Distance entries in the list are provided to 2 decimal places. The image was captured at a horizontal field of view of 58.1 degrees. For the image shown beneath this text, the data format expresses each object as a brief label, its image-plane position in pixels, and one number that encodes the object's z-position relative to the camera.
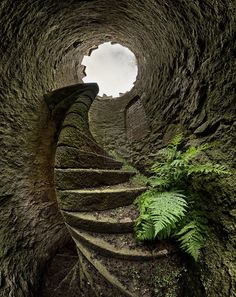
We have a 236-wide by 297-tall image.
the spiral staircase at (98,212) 2.28
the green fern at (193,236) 2.01
